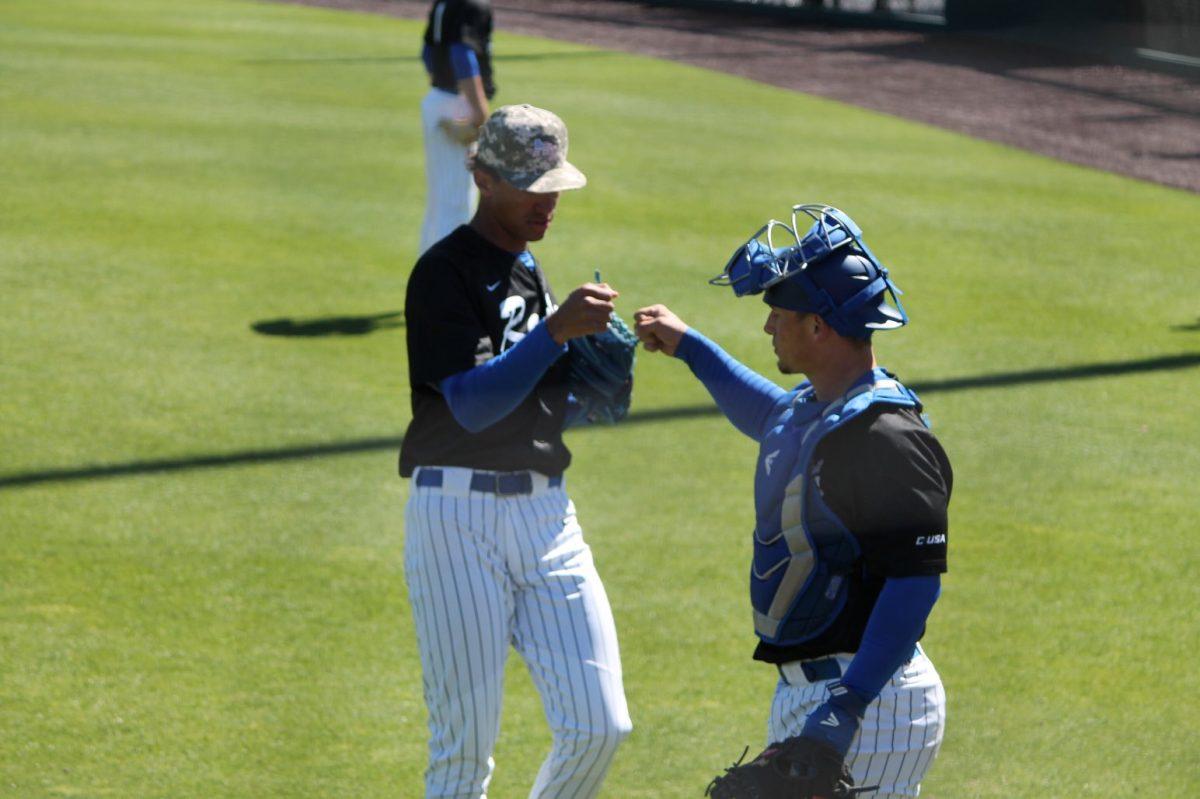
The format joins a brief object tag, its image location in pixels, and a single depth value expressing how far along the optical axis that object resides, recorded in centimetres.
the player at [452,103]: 1827
